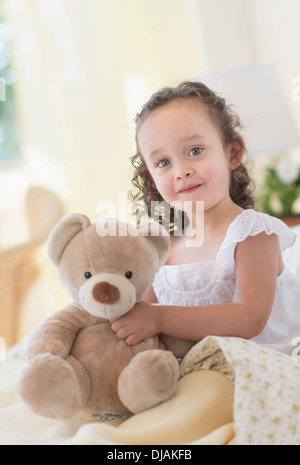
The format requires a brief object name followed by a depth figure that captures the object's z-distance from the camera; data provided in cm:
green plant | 221
